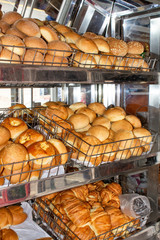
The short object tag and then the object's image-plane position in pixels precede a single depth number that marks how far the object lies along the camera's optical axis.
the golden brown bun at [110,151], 1.35
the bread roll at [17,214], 1.43
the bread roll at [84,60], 1.34
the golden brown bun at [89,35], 1.60
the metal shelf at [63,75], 1.02
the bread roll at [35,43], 1.11
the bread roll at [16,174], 1.00
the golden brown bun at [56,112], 1.42
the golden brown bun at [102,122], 1.54
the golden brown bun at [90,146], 1.29
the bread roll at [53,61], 1.18
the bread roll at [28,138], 1.16
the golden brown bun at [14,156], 0.99
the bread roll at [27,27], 1.18
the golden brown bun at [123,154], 1.41
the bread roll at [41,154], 1.07
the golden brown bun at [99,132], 1.41
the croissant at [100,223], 1.40
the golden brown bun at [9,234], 1.28
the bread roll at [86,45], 1.33
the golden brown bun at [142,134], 1.54
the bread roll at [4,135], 1.09
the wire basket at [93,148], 1.29
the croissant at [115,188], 1.79
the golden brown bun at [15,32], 1.13
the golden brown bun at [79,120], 1.49
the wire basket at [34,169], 1.00
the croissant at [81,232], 1.34
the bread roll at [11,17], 1.30
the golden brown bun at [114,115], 1.63
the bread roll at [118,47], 1.53
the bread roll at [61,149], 1.18
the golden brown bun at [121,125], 1.57
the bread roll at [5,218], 1.34
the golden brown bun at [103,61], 1.43
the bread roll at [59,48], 1.19
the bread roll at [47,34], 1.27
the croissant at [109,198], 1.65
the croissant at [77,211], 1.35
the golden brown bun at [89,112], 1.62
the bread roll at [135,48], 1.63
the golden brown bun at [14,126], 1.22
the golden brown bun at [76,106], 1.73
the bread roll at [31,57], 1.11
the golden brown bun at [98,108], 1.74
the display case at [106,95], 1.05
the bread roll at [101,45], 1.45
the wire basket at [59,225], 1.37
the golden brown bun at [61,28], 1.48
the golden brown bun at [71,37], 1.43
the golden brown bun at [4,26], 1.19
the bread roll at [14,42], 1.05
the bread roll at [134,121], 1.66
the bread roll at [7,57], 1.04
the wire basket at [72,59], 1.07
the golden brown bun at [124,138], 1.45
